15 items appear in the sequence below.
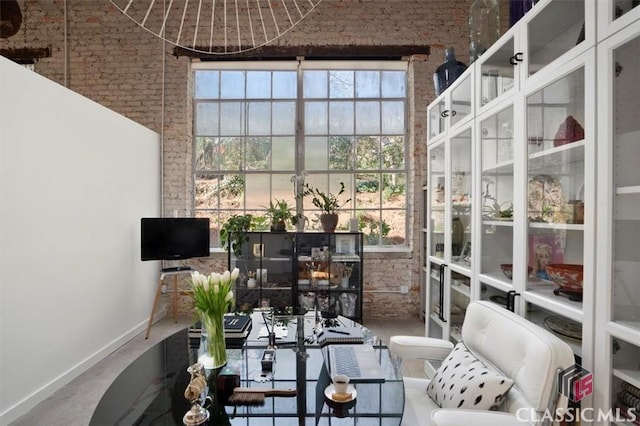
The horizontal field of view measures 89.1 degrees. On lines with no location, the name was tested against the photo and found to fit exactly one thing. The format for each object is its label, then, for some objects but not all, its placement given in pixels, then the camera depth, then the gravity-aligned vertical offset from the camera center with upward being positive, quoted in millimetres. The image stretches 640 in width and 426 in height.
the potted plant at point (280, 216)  3887 -59
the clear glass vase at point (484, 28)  2418 +1440
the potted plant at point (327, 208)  3893 +40
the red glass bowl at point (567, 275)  1504 -311
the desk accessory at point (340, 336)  1959 -776
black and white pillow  1349 -767
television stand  3559 -911
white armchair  1208 -701
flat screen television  3521 -303
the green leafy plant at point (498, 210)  2004 +9
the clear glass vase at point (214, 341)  1591 -649
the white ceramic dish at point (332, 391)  1351 -770
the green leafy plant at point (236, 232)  3865 -249
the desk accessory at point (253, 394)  1343 -781
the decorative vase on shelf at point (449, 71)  2891 +1263
